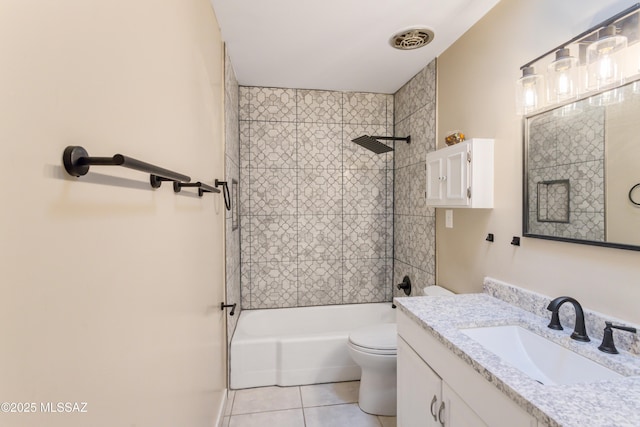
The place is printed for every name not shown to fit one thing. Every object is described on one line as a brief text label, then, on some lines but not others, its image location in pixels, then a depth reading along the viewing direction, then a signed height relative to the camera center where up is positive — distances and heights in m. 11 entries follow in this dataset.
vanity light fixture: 1.07 +0.56
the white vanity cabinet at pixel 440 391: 0.91 -0.64
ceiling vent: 1.97 +1.13
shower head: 2.55 +0.58
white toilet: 2.00 -1.02
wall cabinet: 1.72 +0.21
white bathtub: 2.37 -1.13
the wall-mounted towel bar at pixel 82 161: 0.53 +0.09
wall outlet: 2.13 -0.04
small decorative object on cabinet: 1.90 +0.46
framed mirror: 1.06 +0.16
